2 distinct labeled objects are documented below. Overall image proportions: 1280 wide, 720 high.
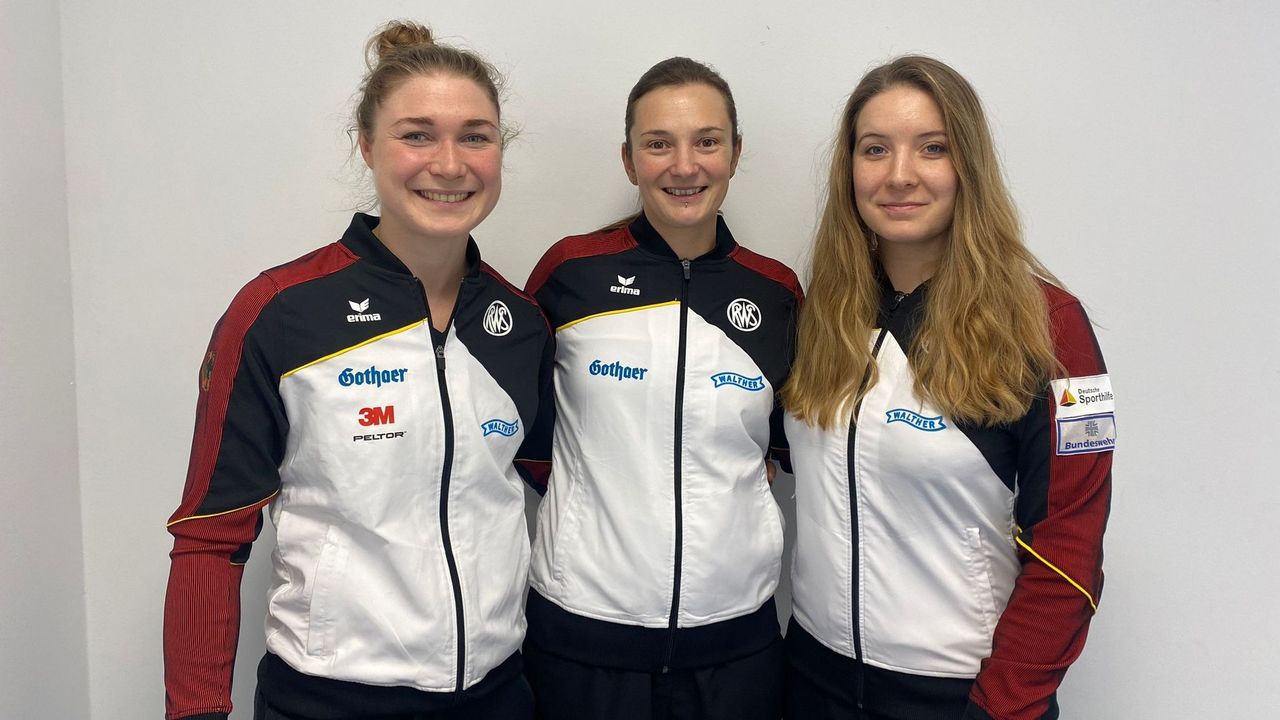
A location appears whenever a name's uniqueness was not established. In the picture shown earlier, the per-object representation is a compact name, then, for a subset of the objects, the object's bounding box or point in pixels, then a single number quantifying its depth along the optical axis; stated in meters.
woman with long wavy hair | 1.44
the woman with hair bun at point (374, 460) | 1.38
